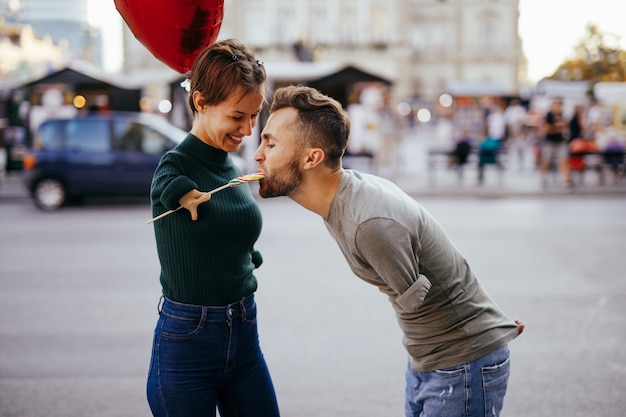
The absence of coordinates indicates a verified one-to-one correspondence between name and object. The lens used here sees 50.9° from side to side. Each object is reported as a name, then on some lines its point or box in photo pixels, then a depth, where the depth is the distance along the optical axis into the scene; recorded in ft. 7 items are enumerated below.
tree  118.42
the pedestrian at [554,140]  49.75
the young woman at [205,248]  6.60
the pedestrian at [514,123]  77.83
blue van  39.96
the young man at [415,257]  6.37
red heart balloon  7.15
